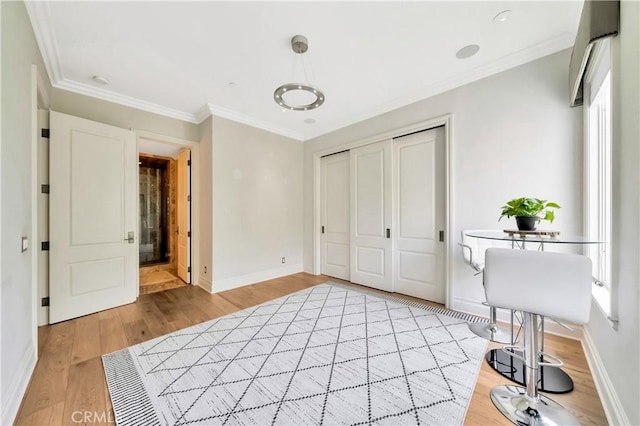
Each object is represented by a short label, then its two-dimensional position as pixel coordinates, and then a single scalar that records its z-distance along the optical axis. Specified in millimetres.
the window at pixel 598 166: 1876
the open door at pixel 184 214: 4211
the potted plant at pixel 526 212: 1823
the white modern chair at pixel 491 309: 2336
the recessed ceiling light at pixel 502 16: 2032
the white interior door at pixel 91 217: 2801
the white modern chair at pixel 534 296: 1234
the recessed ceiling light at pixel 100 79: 2867
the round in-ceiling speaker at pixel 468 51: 2441
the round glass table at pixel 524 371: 1675
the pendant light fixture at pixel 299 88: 2188
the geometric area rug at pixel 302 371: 1470
